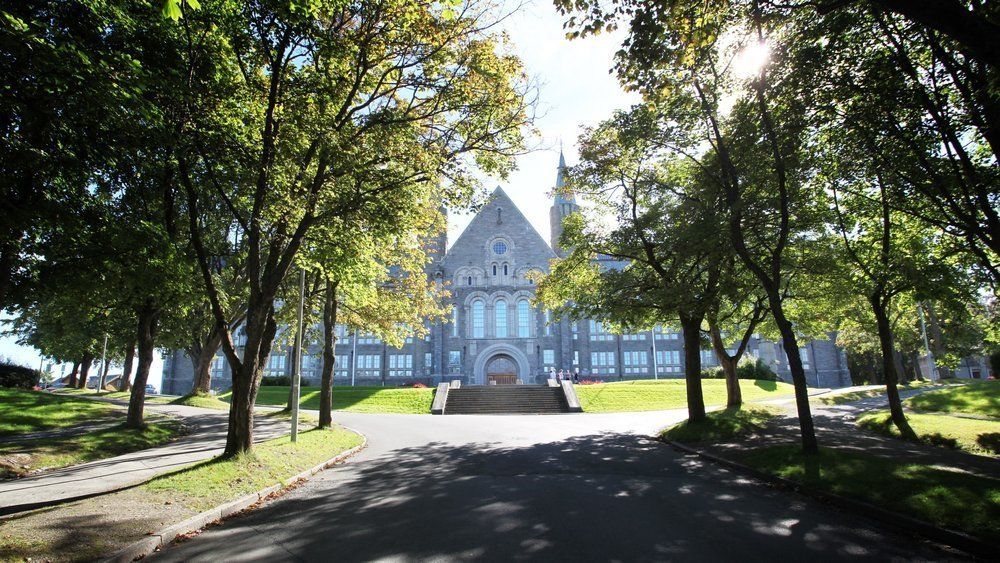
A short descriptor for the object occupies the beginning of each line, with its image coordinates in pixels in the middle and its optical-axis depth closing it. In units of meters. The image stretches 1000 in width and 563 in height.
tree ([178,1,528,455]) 10.11
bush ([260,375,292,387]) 41.59
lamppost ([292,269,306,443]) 13.93
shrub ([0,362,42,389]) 28.73
